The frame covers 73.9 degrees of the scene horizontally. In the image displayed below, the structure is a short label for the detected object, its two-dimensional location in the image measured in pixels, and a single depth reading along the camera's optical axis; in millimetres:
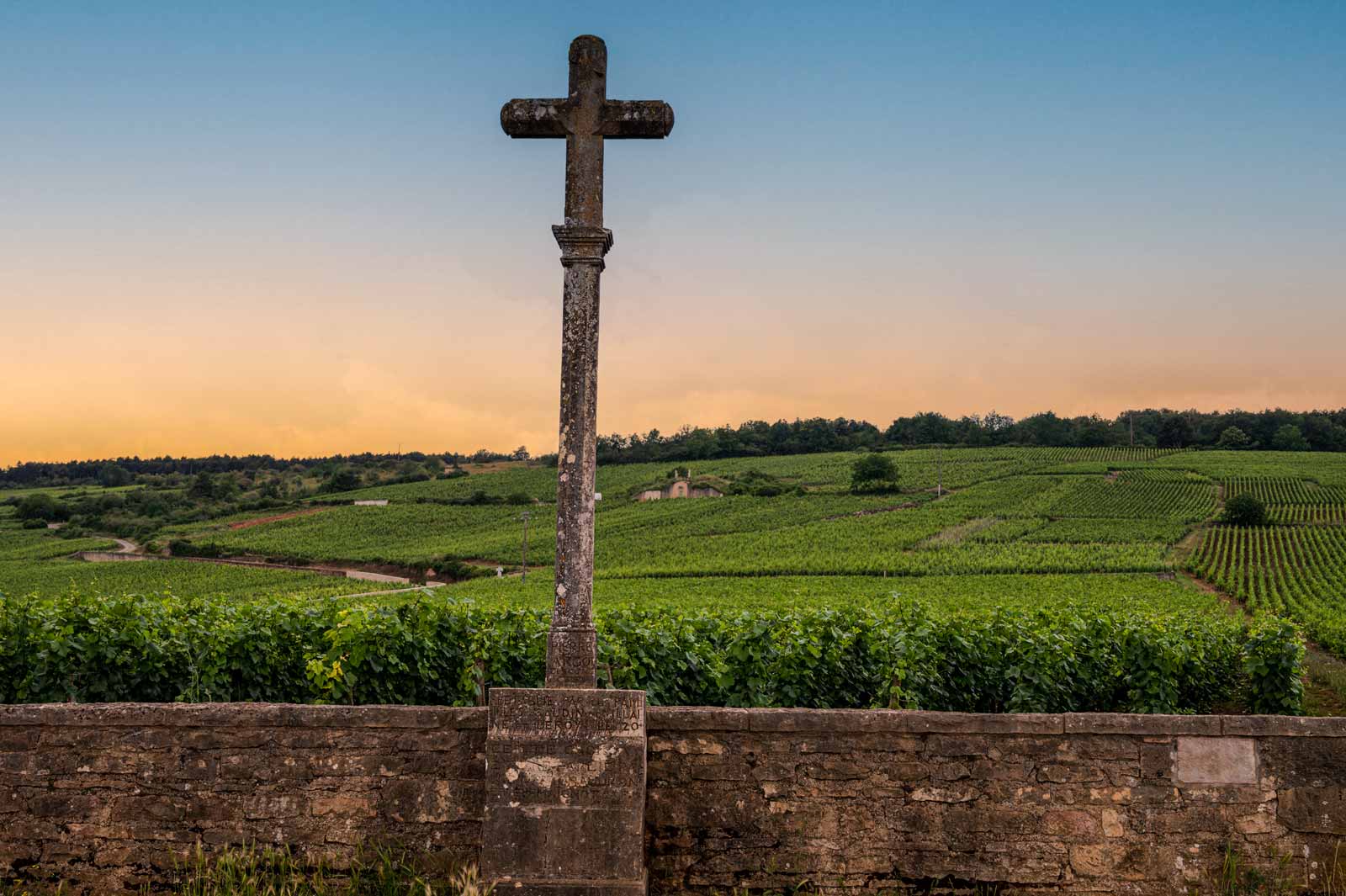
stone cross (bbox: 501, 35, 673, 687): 5133
